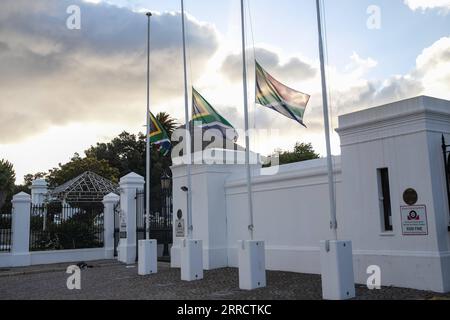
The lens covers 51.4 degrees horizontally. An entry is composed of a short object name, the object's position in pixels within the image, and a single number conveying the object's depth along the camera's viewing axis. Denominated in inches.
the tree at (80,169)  1738.4
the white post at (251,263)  409.4
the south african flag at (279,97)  412.8
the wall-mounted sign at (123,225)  710.5
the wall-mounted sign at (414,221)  375.2
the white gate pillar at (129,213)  700.0
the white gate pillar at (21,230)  688.4
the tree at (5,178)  970.1
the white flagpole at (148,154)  558.6
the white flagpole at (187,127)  527.5
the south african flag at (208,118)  483.8
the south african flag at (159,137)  581.0
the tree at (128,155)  1804.9
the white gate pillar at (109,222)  780.6
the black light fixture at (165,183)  669.9
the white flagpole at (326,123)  352.5
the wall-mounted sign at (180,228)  616.1
